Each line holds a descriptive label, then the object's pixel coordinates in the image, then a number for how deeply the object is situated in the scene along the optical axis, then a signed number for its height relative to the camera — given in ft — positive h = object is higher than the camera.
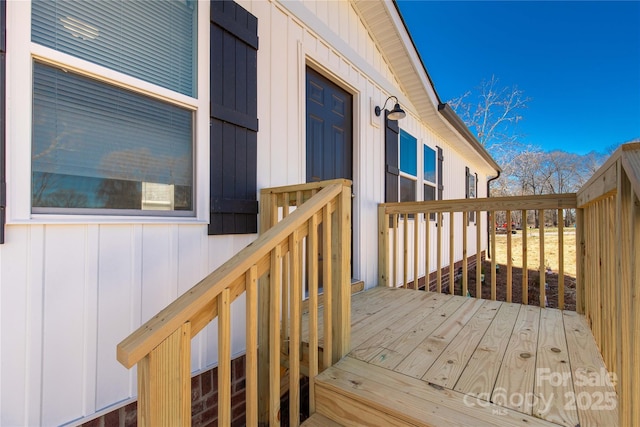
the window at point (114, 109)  4.66 +1.93
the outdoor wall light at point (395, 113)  12.33 +4.32
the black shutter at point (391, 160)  13.20 +2.62
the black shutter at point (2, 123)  4.13 +1.31
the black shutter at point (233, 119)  6.69 +2.30
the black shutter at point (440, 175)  20.15 +2.88
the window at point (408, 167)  15.25 +2.72
